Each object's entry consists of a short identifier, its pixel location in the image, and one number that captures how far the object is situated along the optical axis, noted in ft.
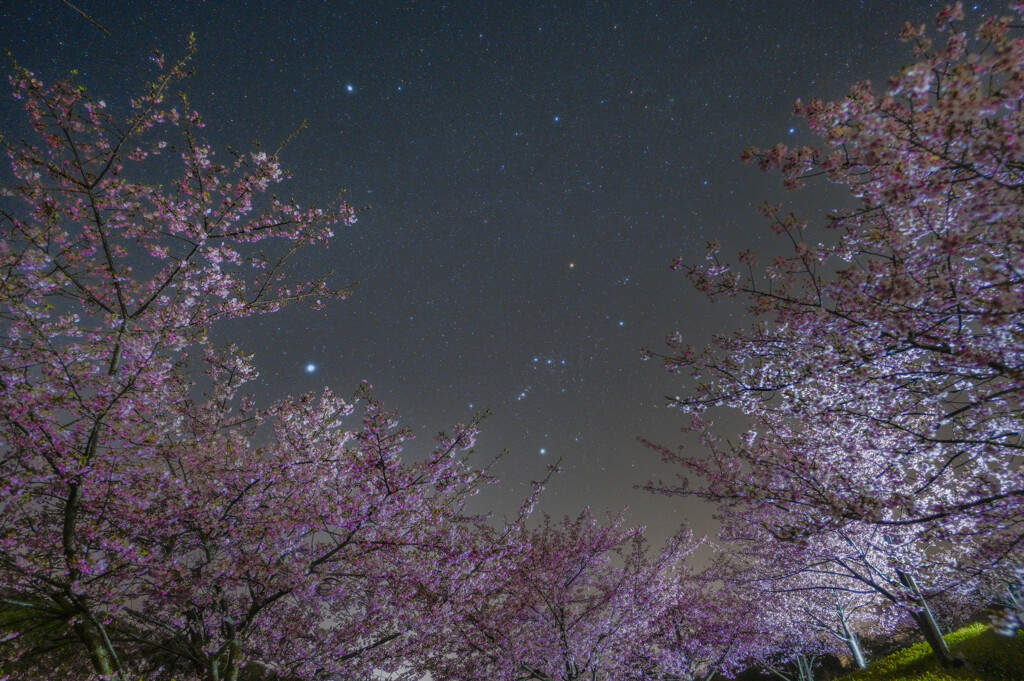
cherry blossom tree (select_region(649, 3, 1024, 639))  11.27
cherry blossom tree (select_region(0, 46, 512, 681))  16.74
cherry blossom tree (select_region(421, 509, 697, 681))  34.94
